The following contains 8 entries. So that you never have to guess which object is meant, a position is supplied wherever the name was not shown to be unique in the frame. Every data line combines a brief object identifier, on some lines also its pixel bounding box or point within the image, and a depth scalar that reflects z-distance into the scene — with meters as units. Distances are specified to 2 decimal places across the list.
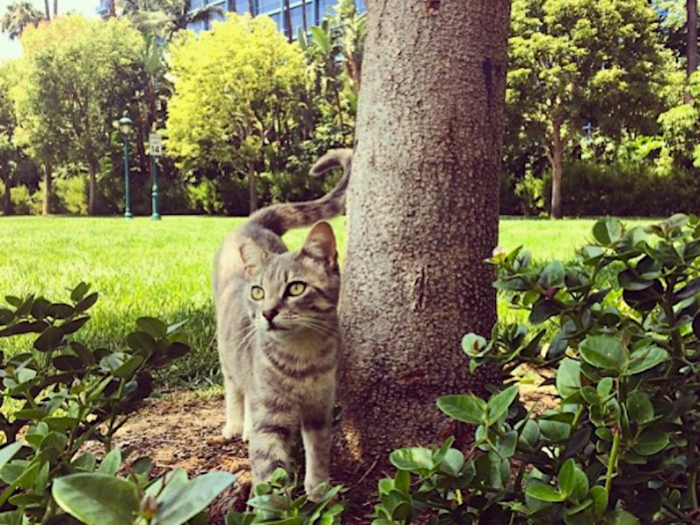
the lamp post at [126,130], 20.07
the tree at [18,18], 42.09
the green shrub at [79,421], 0.54
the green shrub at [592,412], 0.85
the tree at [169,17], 32.03
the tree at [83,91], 24.31
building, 39.53
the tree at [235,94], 21.62
